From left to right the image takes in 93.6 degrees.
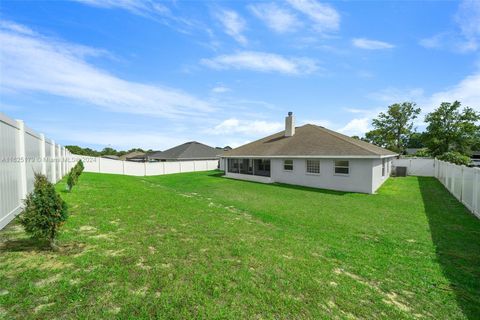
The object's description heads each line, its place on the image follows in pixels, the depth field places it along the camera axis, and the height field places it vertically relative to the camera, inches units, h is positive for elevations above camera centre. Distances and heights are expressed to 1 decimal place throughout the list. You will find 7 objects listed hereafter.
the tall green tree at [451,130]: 1332.4 +138.0
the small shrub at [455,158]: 1021.2 -26.3
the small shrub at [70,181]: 437.7 -51.3
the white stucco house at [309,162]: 619.5 -27.3
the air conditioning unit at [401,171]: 949.8 -77.6
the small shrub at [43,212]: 173.9 -45.4
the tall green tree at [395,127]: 1546.5 +182.8
